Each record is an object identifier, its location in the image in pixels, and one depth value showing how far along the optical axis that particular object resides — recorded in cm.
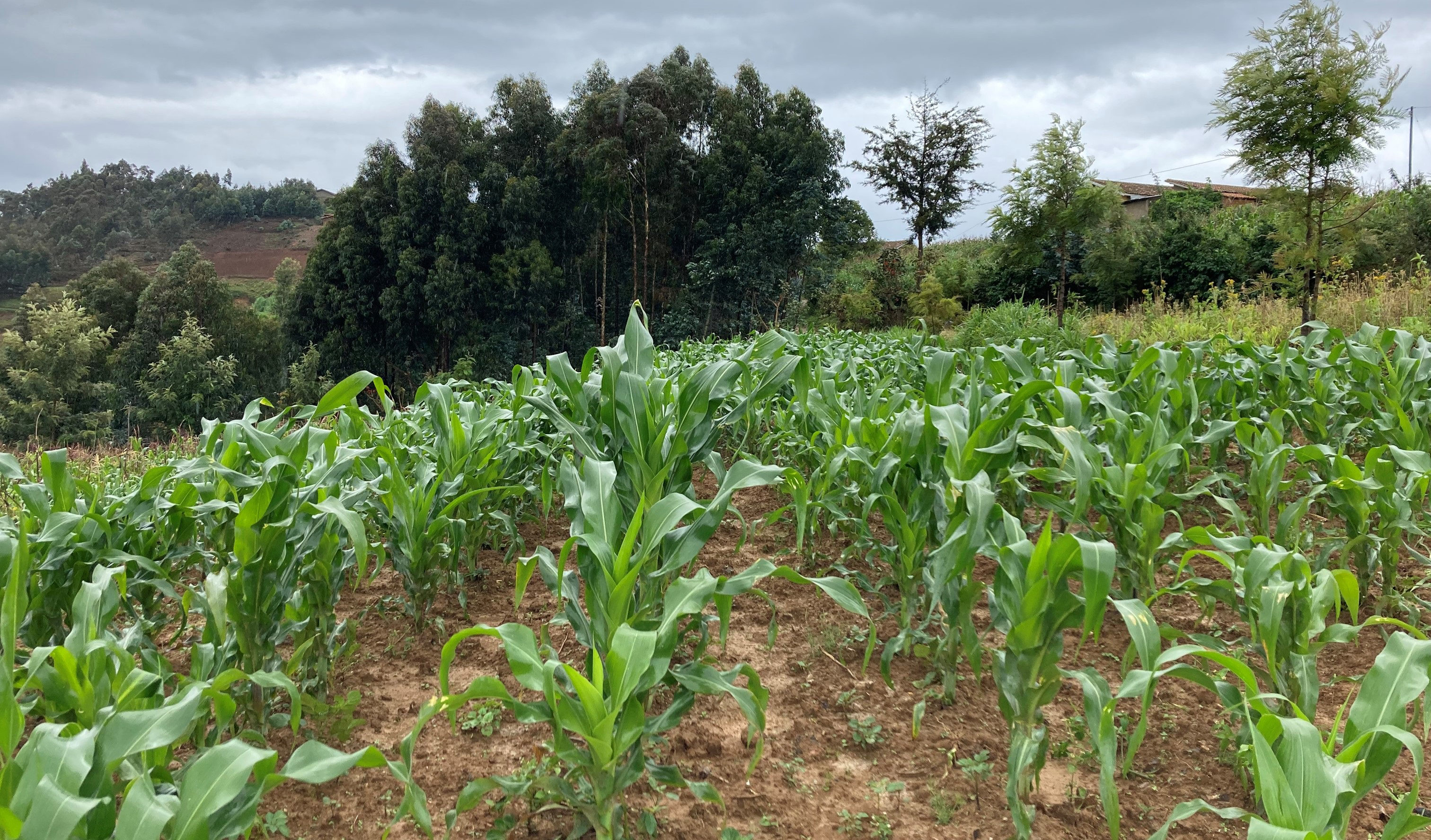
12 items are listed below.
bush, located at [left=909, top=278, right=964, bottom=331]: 1720
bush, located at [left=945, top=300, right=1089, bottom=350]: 1038
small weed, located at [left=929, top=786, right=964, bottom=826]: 184
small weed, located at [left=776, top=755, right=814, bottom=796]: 199
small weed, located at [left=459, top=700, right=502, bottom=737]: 226
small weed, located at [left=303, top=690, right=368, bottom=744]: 216
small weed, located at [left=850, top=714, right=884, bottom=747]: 219
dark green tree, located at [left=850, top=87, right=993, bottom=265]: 2934
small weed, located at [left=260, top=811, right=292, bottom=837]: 184
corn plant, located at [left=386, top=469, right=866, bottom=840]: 154
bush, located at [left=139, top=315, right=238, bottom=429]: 3544
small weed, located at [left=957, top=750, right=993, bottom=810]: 199
